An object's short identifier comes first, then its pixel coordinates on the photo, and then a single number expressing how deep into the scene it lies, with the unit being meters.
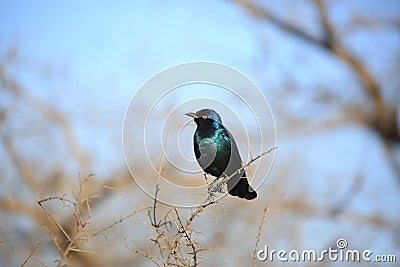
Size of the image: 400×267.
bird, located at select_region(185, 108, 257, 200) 4.64
